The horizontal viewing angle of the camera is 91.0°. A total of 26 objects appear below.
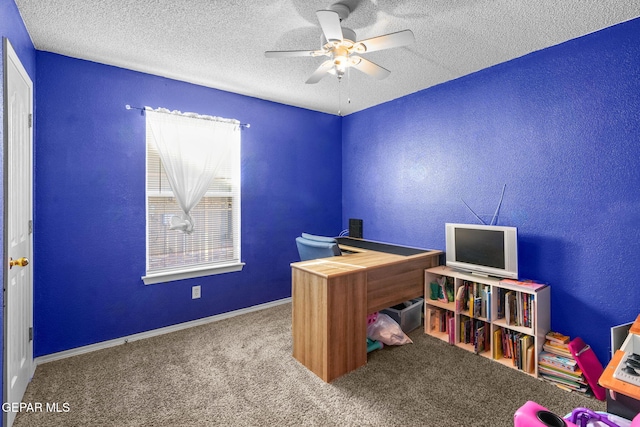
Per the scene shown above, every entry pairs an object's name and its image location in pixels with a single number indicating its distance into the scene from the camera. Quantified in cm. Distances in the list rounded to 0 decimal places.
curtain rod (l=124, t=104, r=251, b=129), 283
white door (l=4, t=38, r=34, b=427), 170
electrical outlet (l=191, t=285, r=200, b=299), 321
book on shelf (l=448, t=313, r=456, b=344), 279
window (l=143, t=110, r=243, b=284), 300
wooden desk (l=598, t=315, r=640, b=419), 120
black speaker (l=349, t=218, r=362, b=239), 423
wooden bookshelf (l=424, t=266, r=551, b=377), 237
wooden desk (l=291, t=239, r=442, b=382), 227
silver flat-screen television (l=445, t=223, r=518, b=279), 253
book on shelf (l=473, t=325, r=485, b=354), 262
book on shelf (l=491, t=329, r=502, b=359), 253
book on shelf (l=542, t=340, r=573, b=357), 223
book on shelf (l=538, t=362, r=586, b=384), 212
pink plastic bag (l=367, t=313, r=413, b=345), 275
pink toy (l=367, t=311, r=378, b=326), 285
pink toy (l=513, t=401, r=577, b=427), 91
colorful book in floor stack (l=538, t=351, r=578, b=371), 216
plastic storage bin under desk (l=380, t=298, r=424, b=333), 301
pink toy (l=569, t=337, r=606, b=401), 206
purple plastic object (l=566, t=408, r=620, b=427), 111
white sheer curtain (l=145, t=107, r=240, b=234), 299
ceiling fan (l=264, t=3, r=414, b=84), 170
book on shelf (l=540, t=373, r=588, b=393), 211
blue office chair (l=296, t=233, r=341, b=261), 272
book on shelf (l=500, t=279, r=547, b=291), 239
